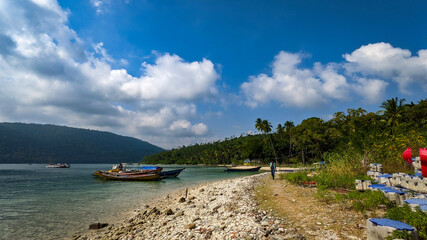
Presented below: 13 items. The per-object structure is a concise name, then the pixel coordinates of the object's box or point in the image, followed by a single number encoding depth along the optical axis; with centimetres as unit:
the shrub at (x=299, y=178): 1339
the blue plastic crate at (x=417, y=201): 496
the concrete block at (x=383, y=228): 394
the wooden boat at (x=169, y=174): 3921
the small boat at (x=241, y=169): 6068
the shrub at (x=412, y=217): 429
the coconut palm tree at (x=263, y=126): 7394
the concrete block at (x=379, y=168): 1161
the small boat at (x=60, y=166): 12552
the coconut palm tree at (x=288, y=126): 7566
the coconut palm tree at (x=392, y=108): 4361
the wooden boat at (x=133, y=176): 3651
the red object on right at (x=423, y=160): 623
